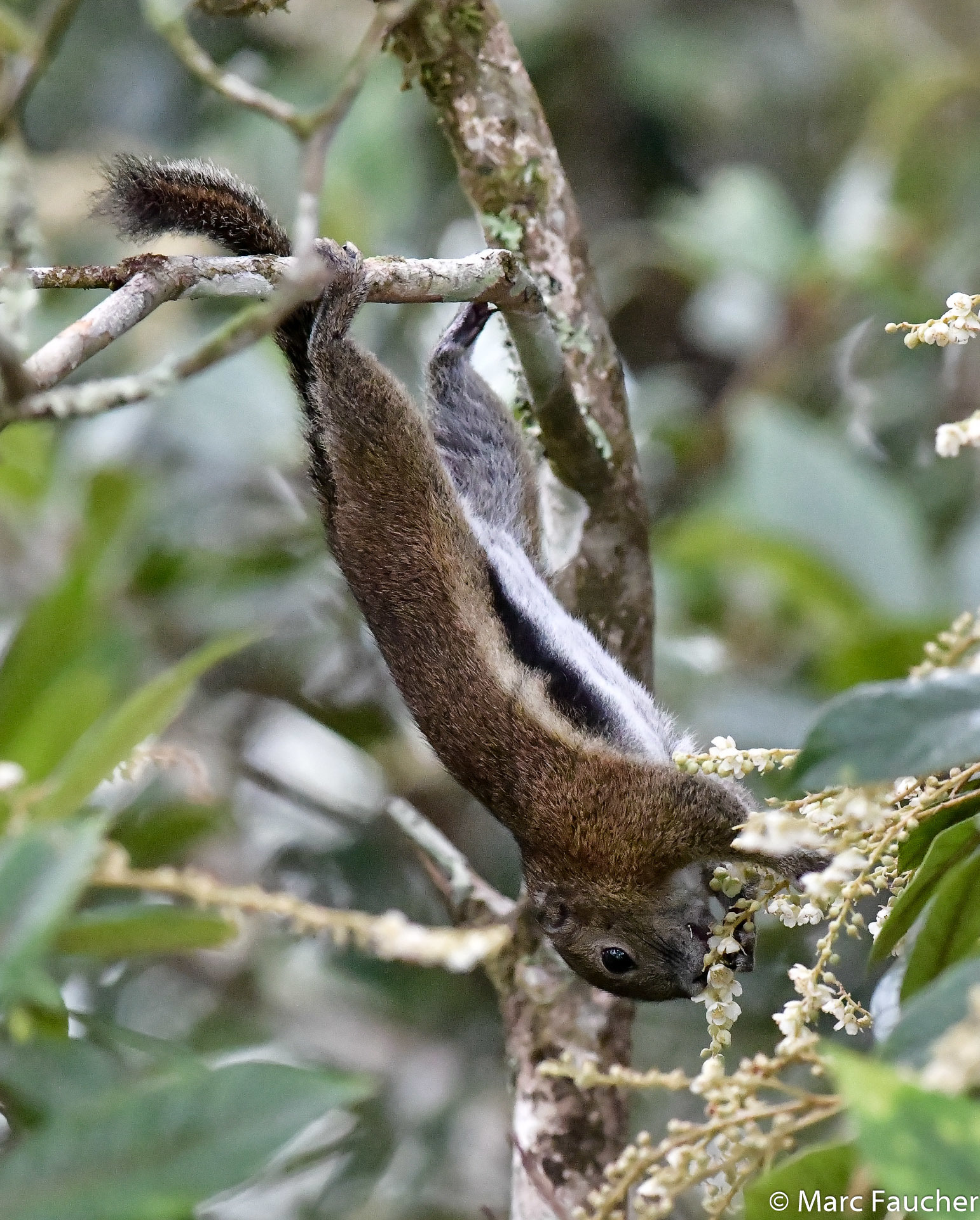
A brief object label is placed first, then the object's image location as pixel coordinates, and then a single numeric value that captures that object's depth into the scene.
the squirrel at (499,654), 3.84
